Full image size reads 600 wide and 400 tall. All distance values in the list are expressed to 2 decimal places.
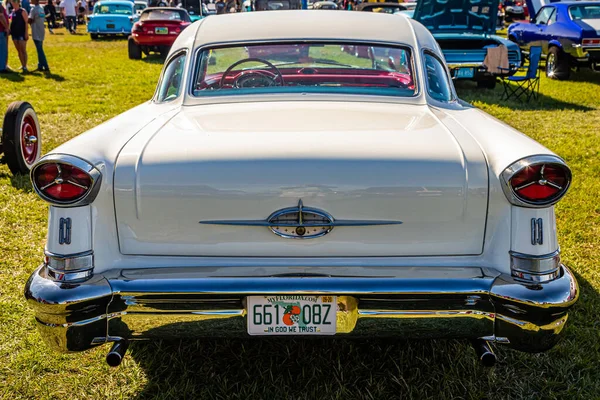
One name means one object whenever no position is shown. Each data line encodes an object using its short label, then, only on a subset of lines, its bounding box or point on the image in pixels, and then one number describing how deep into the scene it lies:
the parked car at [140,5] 27.83
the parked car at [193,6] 26.98
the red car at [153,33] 15.91
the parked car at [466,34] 9.95
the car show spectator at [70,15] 24.06
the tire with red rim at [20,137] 5.47
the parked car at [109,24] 21.38
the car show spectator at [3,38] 11.98
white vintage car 2.21
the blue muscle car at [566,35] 11.32
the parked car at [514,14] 14.76
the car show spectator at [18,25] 12.28
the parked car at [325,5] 31.33
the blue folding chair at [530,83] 9.50
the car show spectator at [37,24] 12.73
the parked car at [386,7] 18.73
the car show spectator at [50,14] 26.27
